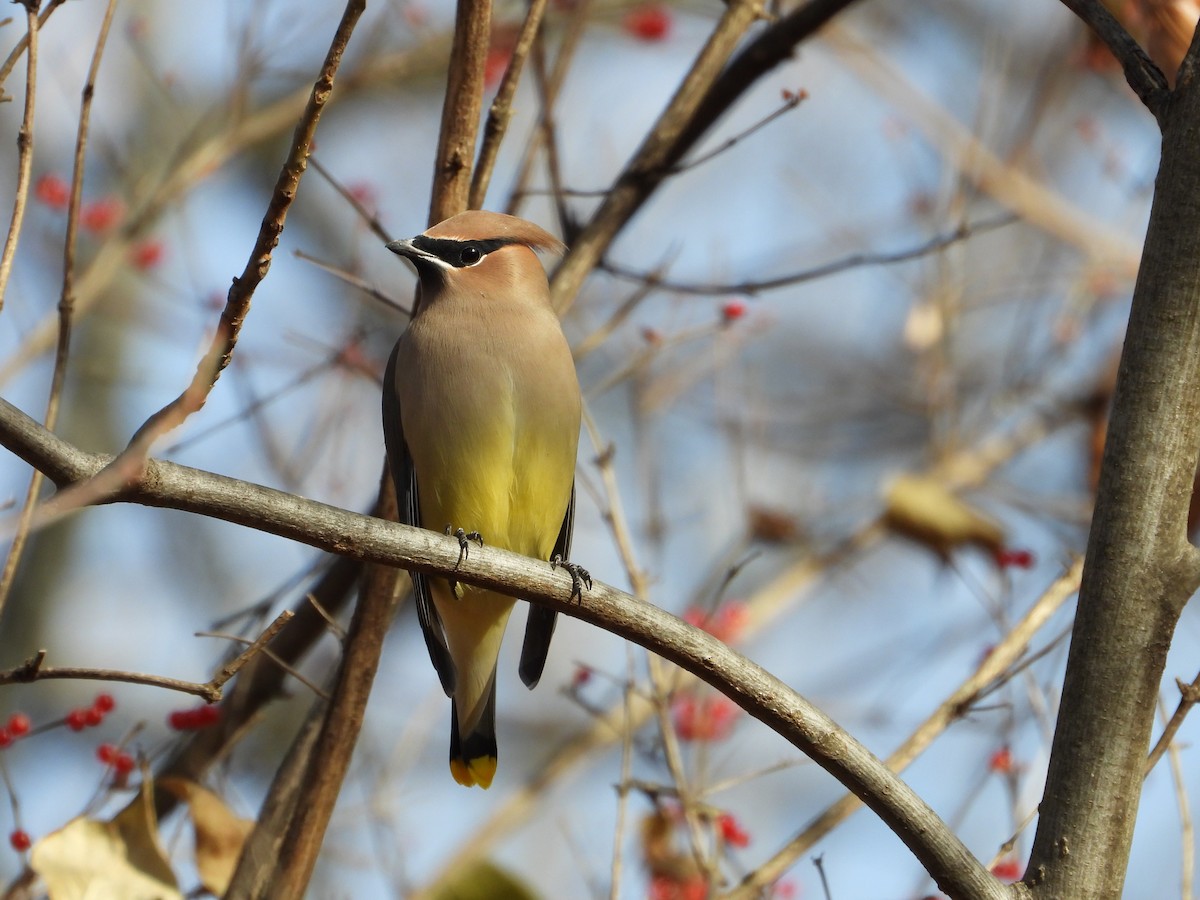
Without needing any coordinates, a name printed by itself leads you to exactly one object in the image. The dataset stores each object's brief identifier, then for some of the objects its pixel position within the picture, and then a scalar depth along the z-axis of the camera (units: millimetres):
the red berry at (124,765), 6307
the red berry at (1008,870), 7215
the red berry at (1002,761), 7371
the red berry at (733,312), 9000
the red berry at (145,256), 10437
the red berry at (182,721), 7195
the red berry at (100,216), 10742
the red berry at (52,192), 10258
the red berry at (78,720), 6266
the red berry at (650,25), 12000
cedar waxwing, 7340
